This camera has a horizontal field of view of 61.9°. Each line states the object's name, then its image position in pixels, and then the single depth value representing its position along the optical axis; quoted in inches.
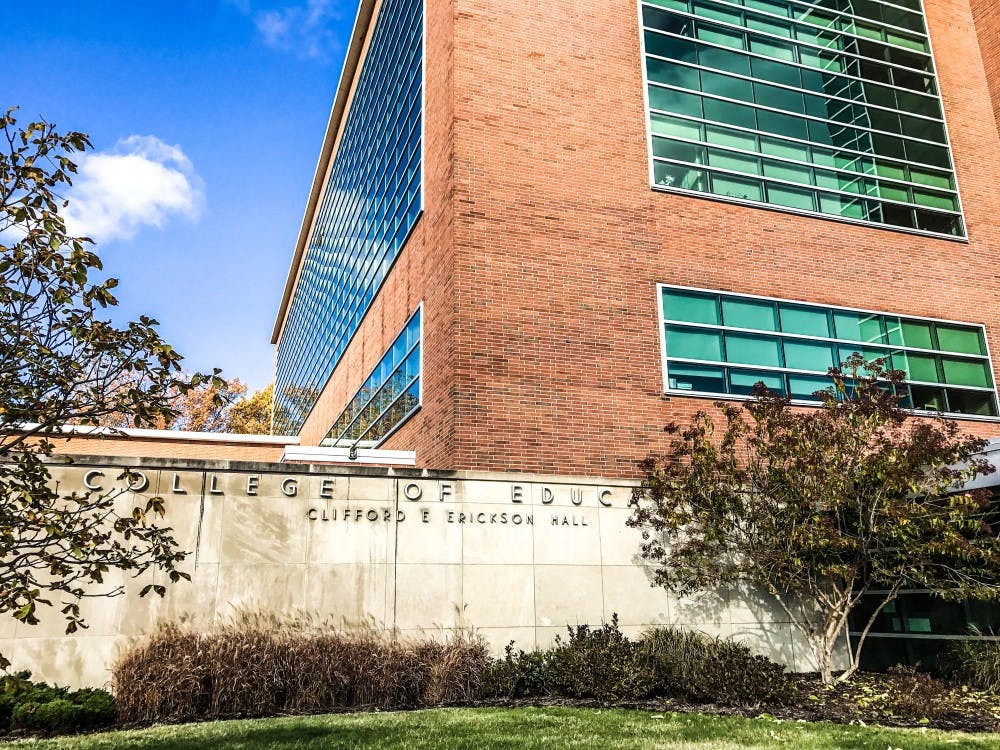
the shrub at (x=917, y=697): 423.2
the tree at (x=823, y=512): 501.0
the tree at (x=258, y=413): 2033.1
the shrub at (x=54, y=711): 366.9
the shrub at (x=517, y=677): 469.1
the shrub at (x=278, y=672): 404.2
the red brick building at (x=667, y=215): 615.8
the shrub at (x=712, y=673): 443.2
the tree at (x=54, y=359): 203.0
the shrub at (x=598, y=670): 460.4
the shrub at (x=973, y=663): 481.7
